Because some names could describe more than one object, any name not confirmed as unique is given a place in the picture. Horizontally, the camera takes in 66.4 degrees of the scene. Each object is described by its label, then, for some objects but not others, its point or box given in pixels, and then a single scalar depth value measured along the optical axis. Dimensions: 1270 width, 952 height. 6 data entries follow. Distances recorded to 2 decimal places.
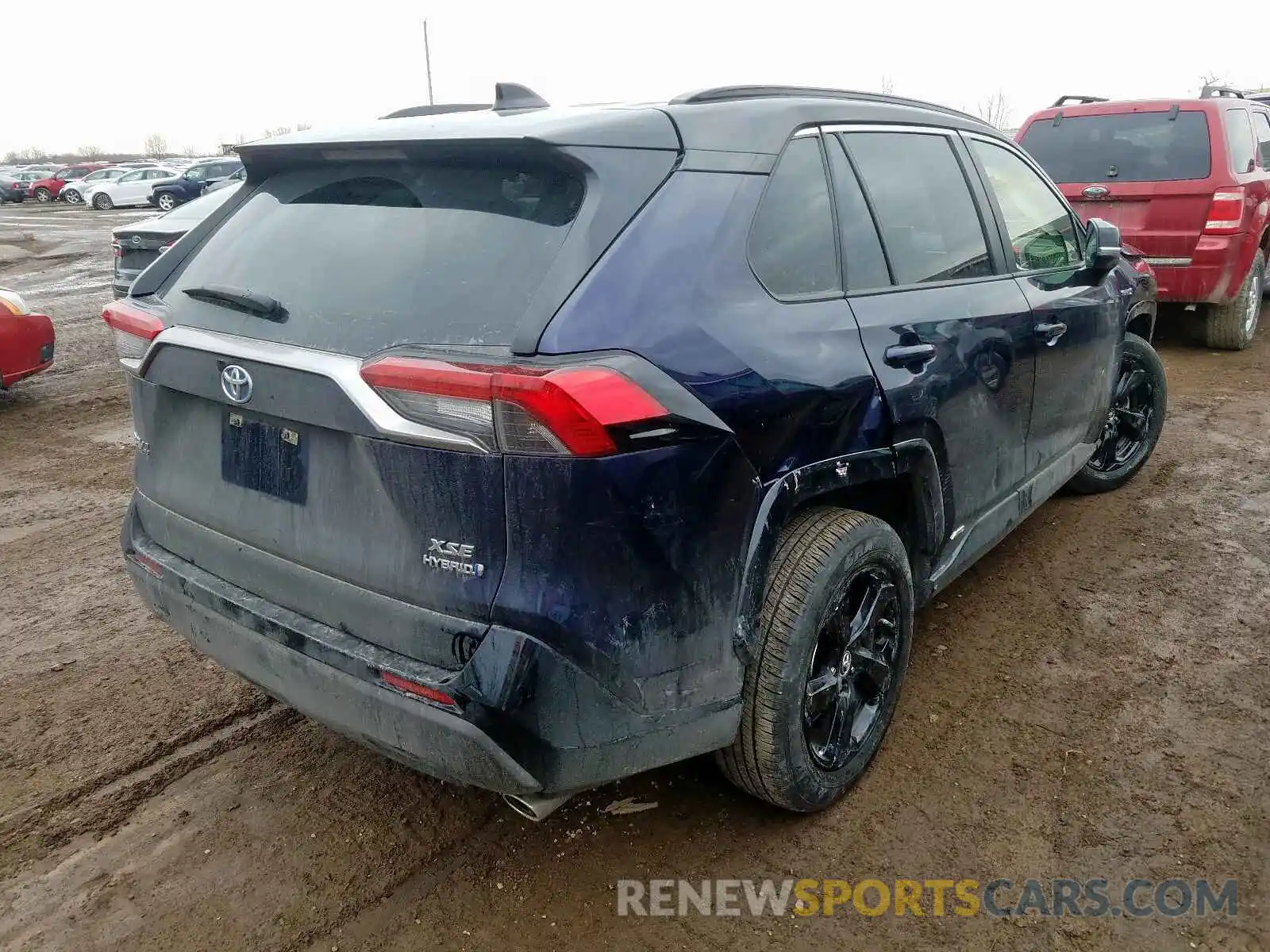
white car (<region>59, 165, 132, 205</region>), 38.22
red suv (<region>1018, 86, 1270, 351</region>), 7.17
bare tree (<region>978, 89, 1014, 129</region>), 36.57
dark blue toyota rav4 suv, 1.93
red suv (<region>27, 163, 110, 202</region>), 42.94
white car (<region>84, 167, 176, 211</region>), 36.47
